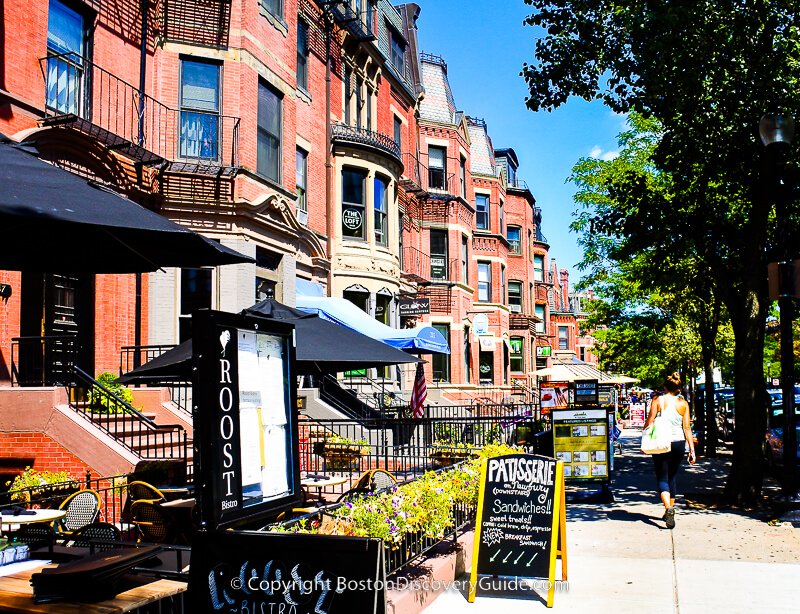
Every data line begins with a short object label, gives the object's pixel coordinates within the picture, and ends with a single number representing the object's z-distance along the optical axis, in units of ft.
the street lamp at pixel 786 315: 35.53
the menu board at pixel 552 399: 80.89
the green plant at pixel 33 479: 30.37
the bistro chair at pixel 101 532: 20.75
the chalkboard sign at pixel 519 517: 23.89
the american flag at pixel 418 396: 64.49
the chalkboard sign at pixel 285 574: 15.12
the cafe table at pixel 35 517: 22.65
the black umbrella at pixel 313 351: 33.17
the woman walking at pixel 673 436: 35.01
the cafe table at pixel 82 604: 12.53
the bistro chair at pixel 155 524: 24.68
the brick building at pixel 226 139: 43.96
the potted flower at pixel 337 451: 45.42
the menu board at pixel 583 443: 41.81
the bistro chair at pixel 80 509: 26.48
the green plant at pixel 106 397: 39.33
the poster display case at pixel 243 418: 15.71
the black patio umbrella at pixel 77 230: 13.85
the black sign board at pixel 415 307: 86.58
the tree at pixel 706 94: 36.86
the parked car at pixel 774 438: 56.34
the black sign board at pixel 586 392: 72.84
